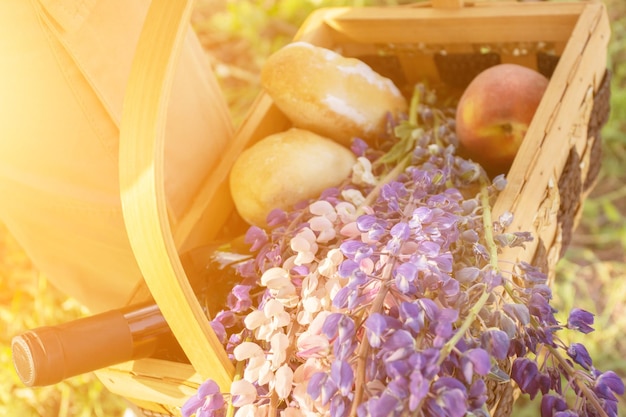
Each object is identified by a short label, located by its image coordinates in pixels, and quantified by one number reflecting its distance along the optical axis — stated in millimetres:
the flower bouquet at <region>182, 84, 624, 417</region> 547
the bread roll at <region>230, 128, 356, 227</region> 939
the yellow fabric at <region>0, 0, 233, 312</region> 804
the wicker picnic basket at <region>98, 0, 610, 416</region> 614
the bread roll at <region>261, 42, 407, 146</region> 989
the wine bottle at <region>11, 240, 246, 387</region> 667
